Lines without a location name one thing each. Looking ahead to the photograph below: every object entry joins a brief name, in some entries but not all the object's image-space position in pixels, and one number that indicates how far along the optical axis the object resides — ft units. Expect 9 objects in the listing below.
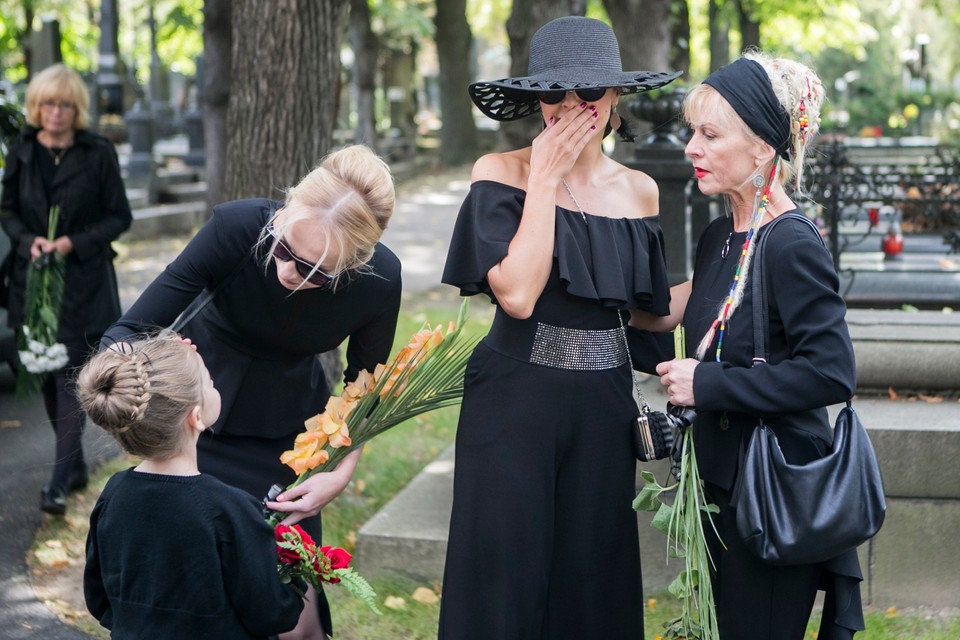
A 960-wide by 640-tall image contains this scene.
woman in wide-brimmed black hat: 9.29
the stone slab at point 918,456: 13.64
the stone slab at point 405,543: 15.10
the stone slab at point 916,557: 13.79
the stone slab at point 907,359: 15.02
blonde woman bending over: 9.34
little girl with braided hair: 8.10
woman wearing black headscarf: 8.43
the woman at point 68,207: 19.19
